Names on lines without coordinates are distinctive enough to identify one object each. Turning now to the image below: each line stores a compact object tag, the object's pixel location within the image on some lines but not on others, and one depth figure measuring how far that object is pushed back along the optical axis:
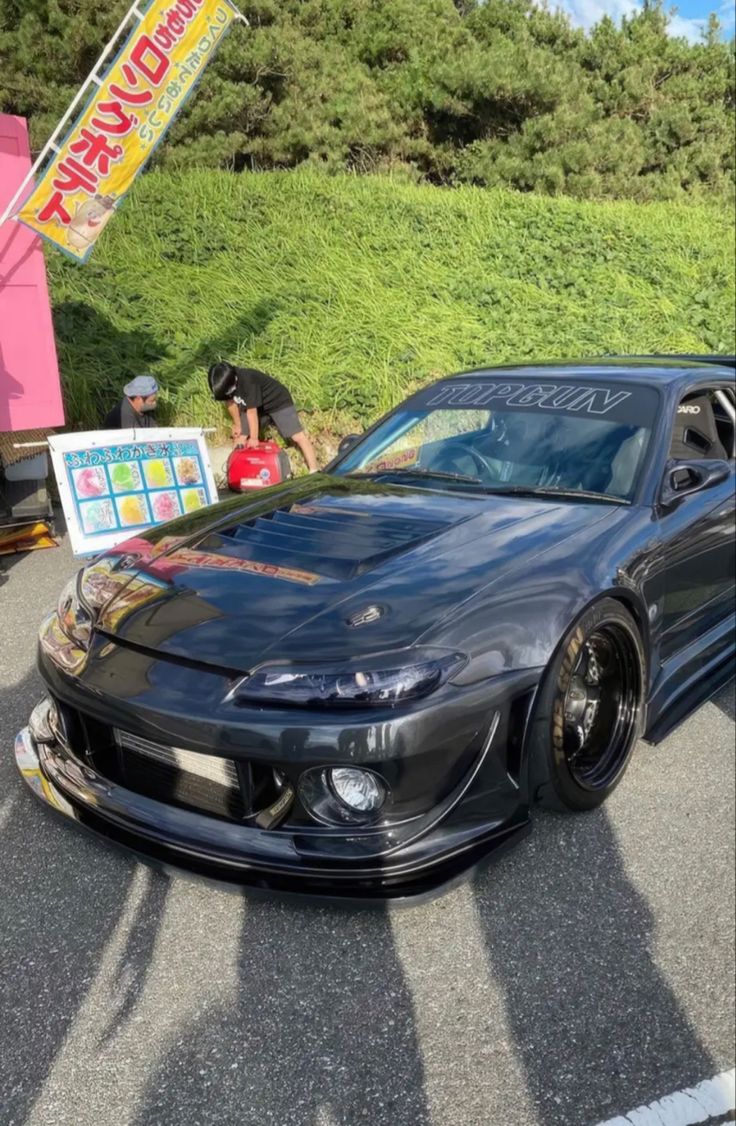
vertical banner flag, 5.89
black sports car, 2.08
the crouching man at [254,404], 6.76
